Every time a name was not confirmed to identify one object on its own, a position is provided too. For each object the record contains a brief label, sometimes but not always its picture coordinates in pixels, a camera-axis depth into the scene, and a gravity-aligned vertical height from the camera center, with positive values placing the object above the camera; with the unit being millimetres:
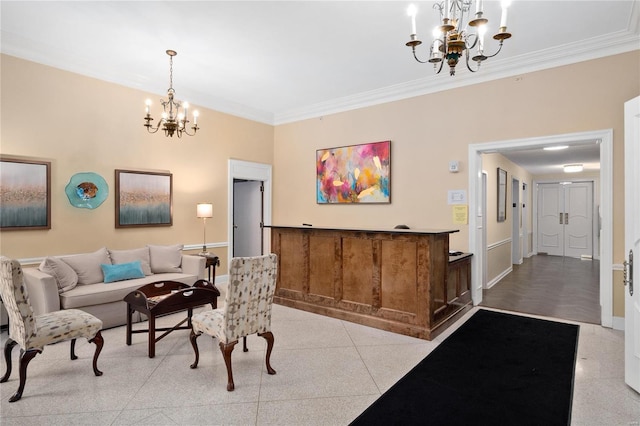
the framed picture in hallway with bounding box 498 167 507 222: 6828 +336
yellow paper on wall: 4918 -33
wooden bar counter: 3678 -759
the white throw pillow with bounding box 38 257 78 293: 3803 -654
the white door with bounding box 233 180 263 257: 7230 -134
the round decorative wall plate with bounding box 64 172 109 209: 4484 +287
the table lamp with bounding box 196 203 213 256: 5574 +13
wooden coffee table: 3213 -864
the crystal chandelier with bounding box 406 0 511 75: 2197 +1174
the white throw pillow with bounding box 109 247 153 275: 4582 -595
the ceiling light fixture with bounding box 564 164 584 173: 8812 +1117
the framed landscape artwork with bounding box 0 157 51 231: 3957 +206
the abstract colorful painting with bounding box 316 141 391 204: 5703 +652
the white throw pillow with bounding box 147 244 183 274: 4902 -661
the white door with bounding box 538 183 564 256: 10703 -259
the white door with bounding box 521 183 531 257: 9602 -270
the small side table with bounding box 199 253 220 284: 5387 -765
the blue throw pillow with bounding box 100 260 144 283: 4238 -733
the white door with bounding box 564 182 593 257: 10180 -219
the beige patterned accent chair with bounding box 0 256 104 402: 2484 -870
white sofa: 3639 -789
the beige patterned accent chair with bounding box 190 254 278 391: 2643 -774
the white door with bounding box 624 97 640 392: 2566 -193
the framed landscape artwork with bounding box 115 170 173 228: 4949 +196
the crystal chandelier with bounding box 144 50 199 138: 4258 +1142
